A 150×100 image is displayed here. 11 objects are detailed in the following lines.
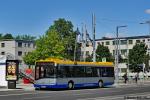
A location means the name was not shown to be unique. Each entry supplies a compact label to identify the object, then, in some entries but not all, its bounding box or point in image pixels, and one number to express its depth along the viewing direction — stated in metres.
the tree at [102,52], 116.67
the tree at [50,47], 88.94
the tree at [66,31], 123.31
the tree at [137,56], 99.84
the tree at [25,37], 185.20
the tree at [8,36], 178.48
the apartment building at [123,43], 130.45
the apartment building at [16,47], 127.50
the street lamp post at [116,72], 59.94
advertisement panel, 38.94
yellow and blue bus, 38.03
